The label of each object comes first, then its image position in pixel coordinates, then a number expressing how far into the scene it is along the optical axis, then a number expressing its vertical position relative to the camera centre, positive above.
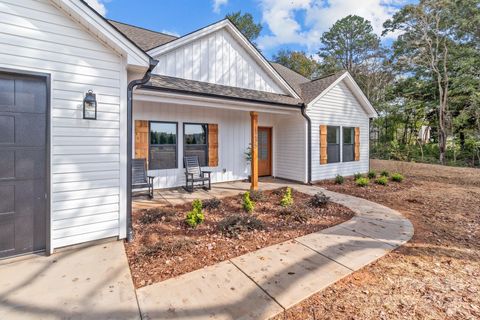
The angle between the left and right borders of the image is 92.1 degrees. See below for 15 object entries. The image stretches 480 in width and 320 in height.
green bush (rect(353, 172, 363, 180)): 8.87 -0.62
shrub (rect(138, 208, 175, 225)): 4.40 -1.07
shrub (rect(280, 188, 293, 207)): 5.37 -0.93
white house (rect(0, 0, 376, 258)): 2.91 +0.56
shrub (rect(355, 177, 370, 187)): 7.86 -0.73
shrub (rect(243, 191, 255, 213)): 4.98 -0.95
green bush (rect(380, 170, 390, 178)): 9.07 -0.53
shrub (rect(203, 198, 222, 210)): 5.24 -0.97
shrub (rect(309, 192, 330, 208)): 5.44 -0.96
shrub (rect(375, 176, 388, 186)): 8.06 -0.71
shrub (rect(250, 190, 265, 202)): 5.89 -0.90
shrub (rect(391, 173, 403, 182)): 8.55 -0.65
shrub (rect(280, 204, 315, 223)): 4.53 -1.07
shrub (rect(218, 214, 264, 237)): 3.84 -1.10
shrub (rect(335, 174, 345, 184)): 8.45 -0.70
